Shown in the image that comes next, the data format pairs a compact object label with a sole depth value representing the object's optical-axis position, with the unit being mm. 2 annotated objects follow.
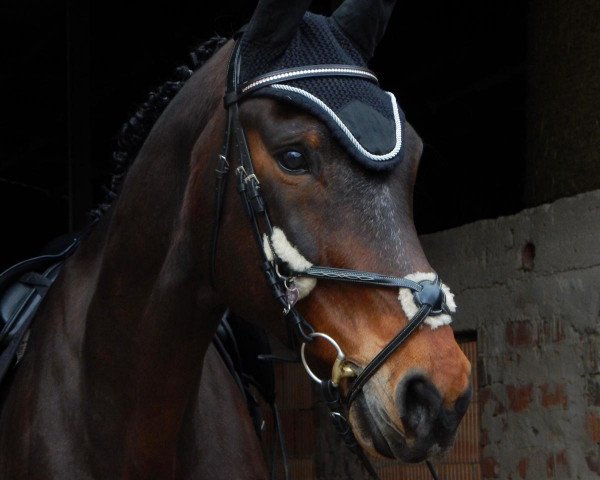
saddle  3227
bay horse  2193
